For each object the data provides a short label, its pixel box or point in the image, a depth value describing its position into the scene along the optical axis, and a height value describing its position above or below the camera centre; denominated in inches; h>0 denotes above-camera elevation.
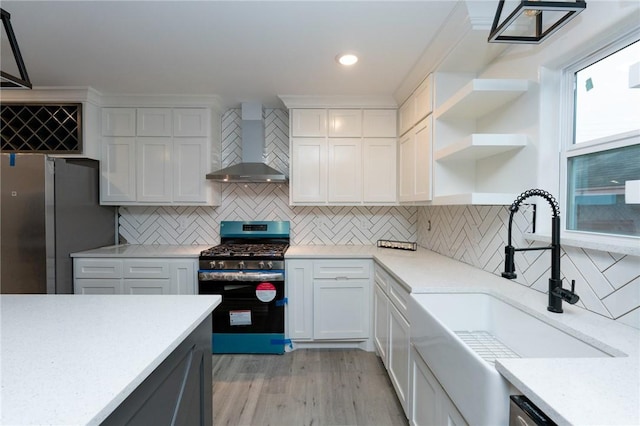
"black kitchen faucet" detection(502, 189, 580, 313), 44.6 -8.1
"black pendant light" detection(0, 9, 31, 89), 47.5 +24.2
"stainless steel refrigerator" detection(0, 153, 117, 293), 87.2 -5.7
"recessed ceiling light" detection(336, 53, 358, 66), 78.4 +43.1
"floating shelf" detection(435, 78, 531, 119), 60.7 +26.5
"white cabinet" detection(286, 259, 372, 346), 101.6 -33.3
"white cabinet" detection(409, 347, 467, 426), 41.8 -33.4
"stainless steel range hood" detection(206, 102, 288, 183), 113.7 +28.7
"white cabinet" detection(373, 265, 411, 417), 65.9 -33.6
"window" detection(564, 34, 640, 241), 43.3 +11.1
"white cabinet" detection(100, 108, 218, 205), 111.7 +20.1
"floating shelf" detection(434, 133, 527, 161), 60.2 +14.5
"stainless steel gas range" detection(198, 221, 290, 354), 98.8 -32.1
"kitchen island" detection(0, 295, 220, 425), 23.4 -16.1
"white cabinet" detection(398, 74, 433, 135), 84.0 +34.5
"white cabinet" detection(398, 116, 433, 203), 84.8 +15.2
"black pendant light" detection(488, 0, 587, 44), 35.9 +26.4
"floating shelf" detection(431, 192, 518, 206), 60.1 +2.3
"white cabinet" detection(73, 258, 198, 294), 101.0 -25.1
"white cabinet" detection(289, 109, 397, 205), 111.3 +20.3
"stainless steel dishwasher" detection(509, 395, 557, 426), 25.1 -19.3
